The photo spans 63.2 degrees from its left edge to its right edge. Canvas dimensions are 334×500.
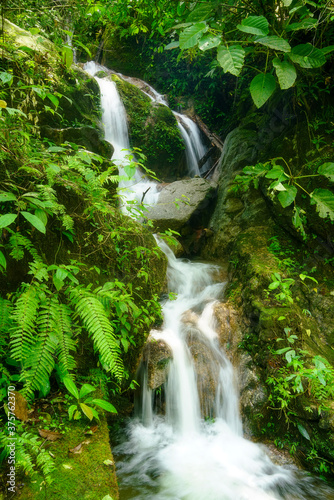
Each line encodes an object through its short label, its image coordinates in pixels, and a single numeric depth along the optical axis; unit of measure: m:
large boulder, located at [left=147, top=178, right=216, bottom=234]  7.22
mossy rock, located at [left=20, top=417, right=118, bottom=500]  1.56
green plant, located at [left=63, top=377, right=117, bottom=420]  1.88
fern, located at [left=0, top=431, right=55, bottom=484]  1.53
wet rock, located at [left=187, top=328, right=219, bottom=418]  3.79
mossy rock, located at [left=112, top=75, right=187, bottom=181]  10.66
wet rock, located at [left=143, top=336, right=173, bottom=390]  3.65
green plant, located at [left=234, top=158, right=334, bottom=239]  2.56
